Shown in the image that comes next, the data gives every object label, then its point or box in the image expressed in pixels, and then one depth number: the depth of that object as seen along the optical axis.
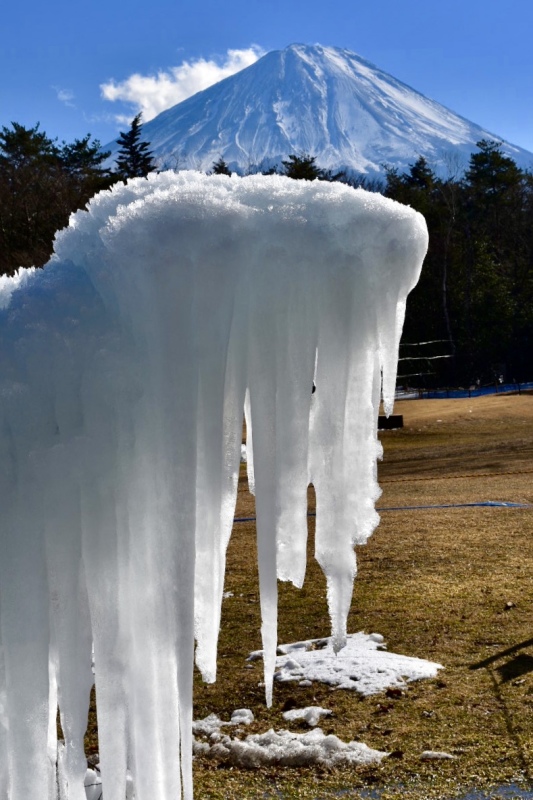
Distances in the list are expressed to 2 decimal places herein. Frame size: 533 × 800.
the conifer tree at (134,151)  38.88
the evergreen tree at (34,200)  27.25
